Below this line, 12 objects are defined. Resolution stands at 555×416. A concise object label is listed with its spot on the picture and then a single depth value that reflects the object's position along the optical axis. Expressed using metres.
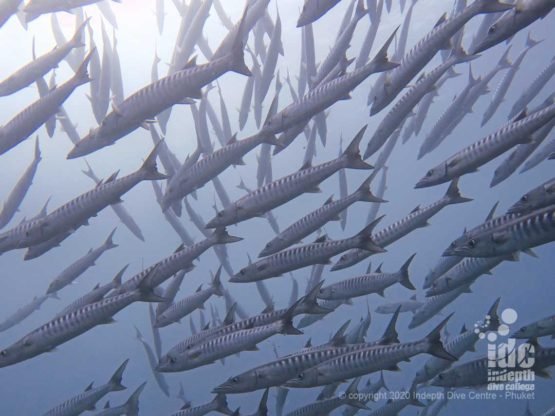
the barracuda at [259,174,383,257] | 4.95
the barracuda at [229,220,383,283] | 4.99
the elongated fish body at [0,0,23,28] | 4.58
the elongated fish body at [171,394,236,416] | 5.39
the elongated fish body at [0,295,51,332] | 11.88
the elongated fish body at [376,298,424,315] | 10.93
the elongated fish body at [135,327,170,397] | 9.14
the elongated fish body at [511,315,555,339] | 5.02
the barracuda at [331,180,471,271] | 5.29
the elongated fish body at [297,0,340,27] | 4.45
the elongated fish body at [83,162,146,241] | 8.21
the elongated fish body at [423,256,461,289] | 5.75
